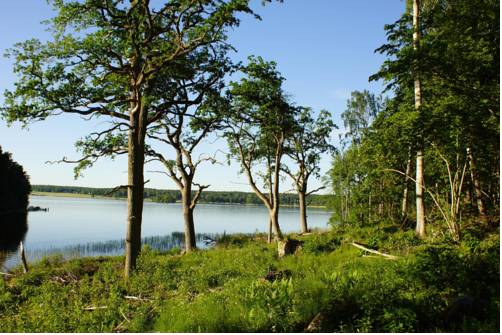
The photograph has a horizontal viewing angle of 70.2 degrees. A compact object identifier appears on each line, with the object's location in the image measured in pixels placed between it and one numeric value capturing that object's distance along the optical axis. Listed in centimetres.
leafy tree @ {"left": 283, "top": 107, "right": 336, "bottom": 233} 3192
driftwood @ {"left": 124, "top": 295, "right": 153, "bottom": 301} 1024
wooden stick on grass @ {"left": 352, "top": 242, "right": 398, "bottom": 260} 1094
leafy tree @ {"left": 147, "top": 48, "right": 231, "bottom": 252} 1723
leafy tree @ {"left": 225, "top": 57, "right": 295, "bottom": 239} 1905
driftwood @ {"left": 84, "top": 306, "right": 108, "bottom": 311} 981
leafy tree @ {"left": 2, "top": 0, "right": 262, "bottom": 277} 1245
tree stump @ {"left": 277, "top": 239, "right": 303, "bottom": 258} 1513
